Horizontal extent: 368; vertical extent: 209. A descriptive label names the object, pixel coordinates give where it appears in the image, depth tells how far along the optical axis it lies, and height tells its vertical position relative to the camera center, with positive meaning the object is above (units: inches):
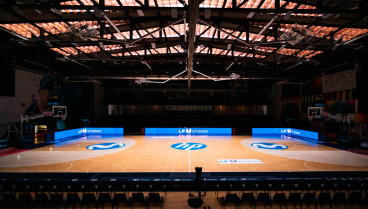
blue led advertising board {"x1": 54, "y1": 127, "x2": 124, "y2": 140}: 752.0 -117.7
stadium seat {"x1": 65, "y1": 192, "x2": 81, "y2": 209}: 203.8 -111.5
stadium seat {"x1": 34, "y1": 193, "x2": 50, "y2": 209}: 207.0 -113.2
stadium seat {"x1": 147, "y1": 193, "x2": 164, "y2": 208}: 214.7 -115.8
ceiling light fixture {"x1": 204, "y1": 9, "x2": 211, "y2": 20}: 272.3 +156.4
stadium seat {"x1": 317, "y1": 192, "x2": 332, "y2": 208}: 208.2 -112.9
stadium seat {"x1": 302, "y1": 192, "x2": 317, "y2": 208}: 206.2 -111.0
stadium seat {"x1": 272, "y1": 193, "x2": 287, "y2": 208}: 207.2 -111.7
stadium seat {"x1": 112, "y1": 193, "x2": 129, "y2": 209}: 205.9 -112.2
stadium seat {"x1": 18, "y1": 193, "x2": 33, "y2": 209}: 205.3 -113.8
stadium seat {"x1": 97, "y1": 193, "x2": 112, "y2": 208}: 204.4 -110.4
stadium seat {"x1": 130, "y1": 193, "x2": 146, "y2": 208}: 209.8 -113.6
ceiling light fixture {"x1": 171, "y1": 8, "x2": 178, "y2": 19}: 270.5 +155.9
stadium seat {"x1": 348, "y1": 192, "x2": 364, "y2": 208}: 214.4 -116.2
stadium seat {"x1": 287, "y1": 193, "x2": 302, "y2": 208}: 206.1 -110.7
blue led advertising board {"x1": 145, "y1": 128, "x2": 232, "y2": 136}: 835.7 -119.0
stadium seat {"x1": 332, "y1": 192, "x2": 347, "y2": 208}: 211.6 -115.9
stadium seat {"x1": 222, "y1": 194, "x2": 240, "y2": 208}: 209.9 -115.4
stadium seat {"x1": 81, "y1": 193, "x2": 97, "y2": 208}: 203.5 -111.2
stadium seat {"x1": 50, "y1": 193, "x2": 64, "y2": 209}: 203.5 -112.4
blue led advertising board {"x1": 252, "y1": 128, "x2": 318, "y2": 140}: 824.2 -120.3
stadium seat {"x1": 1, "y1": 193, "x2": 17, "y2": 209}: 206.2 -114.5
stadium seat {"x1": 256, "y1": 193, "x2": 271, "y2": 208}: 207.0 -112.8
